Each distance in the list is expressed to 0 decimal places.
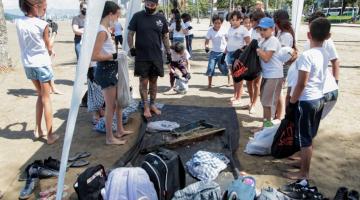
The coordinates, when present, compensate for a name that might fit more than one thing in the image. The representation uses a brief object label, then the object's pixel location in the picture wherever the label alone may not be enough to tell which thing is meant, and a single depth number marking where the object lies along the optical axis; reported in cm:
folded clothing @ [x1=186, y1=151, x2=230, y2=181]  379
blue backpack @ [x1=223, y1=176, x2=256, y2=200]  290
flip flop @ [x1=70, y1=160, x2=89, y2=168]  421
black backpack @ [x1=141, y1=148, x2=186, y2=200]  312
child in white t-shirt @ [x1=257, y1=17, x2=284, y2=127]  480
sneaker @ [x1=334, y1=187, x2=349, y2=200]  318
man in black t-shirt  552
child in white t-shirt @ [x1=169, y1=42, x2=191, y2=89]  766
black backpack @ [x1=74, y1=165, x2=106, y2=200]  313
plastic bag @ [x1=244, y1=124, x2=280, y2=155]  450
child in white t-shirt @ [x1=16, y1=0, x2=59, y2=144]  456
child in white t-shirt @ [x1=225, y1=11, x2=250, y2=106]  693
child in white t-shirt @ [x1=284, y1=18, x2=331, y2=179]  344
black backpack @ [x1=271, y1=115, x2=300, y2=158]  389
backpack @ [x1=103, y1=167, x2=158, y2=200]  290
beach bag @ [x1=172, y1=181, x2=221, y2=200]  298
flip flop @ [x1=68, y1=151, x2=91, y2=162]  436
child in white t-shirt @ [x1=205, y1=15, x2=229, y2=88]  779
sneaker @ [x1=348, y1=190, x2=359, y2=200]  314
